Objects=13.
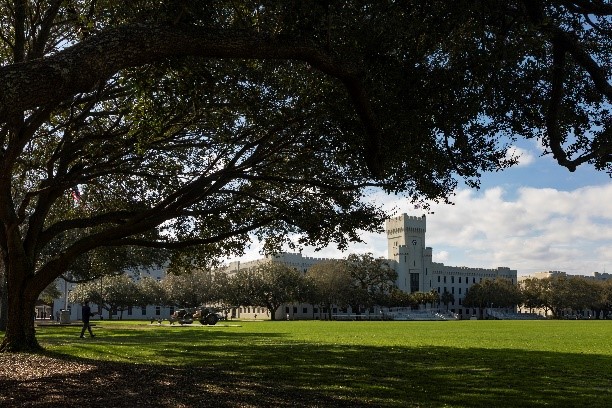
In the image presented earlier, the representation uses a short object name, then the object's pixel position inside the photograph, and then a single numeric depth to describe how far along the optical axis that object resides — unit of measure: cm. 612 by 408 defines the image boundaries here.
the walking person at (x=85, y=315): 2872
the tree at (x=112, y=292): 9594
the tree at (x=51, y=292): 6433
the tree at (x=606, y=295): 12662
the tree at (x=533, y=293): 12412
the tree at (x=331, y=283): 9831
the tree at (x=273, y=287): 9606
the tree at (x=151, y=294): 10006
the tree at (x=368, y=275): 10281
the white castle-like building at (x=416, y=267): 14812
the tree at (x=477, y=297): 12962
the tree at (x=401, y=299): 11205
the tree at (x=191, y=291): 10094
